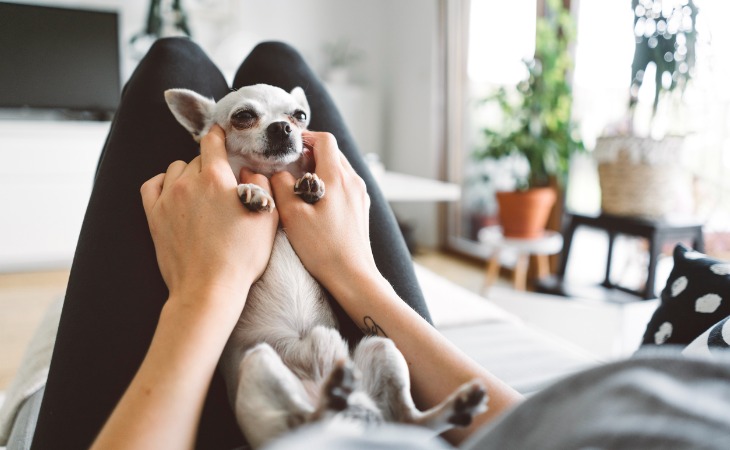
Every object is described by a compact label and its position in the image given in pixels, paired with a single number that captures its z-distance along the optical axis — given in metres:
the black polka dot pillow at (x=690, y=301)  0.87
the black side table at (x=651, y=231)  2.07
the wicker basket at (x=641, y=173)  2.13
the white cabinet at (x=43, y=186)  3.39
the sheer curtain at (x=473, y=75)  3.60
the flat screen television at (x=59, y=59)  3.61
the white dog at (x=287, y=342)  0.60
